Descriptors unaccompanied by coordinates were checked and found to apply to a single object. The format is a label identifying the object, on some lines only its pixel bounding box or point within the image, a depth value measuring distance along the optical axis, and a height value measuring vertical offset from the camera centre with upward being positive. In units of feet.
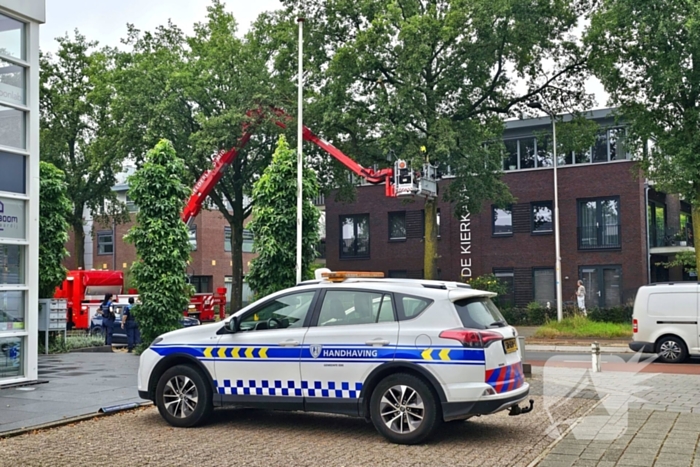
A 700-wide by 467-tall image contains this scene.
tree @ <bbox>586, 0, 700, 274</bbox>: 84.23 +22.64
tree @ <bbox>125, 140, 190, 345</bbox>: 64.23 +3.70
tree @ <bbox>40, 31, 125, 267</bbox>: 135.44 +28.81
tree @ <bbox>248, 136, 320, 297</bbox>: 69.15 +4.85
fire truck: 109.91 -1.67
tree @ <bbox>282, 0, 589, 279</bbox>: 96.12 +26.81
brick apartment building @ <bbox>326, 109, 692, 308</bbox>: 123.24 +8.33
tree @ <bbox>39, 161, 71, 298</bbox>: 67.97 +4.95
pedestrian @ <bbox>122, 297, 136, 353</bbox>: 73.05 -4.23
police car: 26.50 -2.72
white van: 59.52 -3.22
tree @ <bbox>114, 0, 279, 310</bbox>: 108.47 +26.41
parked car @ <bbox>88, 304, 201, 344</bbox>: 89.08 -4.48
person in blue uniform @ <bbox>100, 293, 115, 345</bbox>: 81.46 -3.87
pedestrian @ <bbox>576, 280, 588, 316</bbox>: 113.53 -2.37
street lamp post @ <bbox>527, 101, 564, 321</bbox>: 105.60 +17.56
